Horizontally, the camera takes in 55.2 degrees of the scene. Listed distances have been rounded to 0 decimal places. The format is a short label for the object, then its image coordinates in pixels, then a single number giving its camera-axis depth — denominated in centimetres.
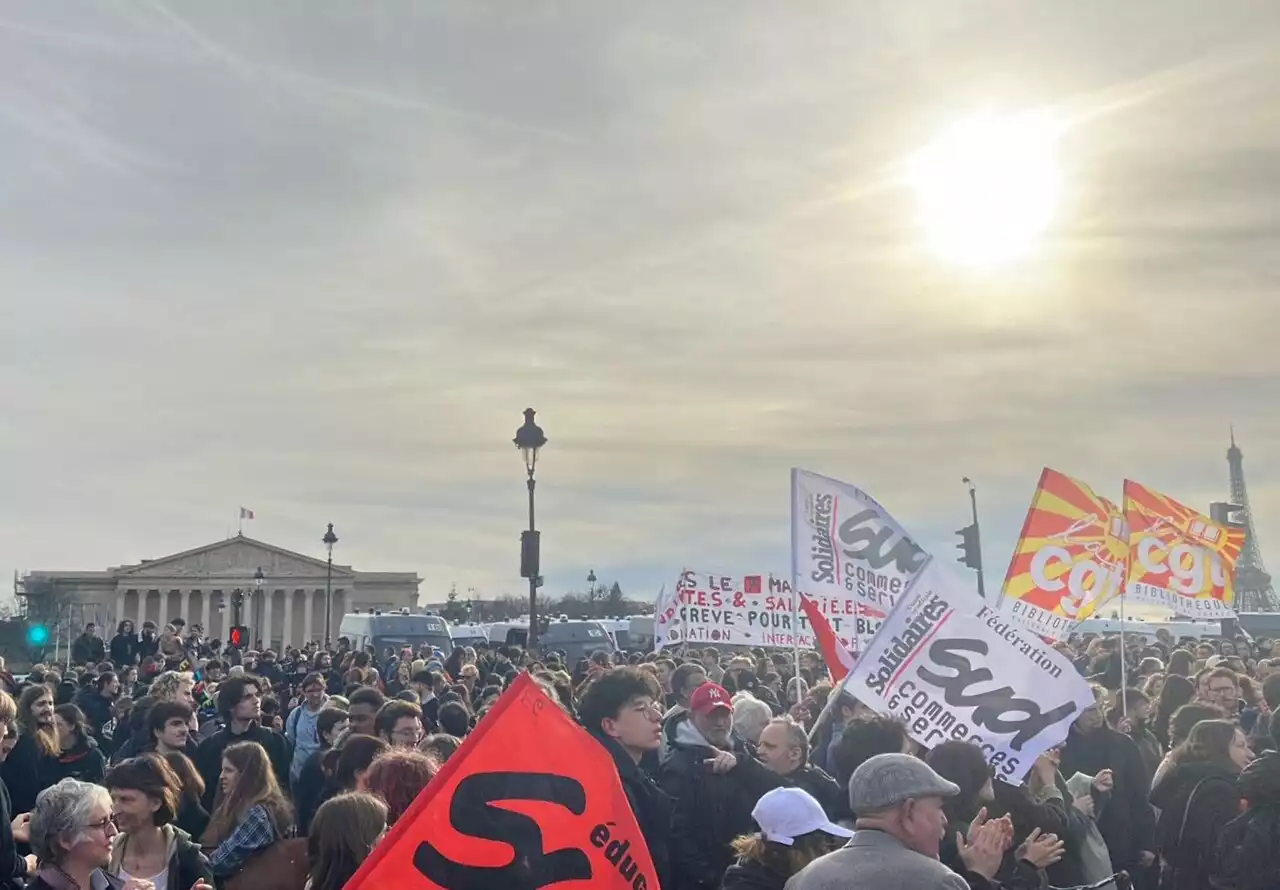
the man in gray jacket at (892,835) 405
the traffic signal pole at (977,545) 3070
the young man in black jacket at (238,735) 941
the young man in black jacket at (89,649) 2578
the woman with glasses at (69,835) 517
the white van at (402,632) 4403
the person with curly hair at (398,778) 556
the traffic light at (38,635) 2983
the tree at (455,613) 7300
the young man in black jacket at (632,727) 611
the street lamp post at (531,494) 2031
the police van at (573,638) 4366
